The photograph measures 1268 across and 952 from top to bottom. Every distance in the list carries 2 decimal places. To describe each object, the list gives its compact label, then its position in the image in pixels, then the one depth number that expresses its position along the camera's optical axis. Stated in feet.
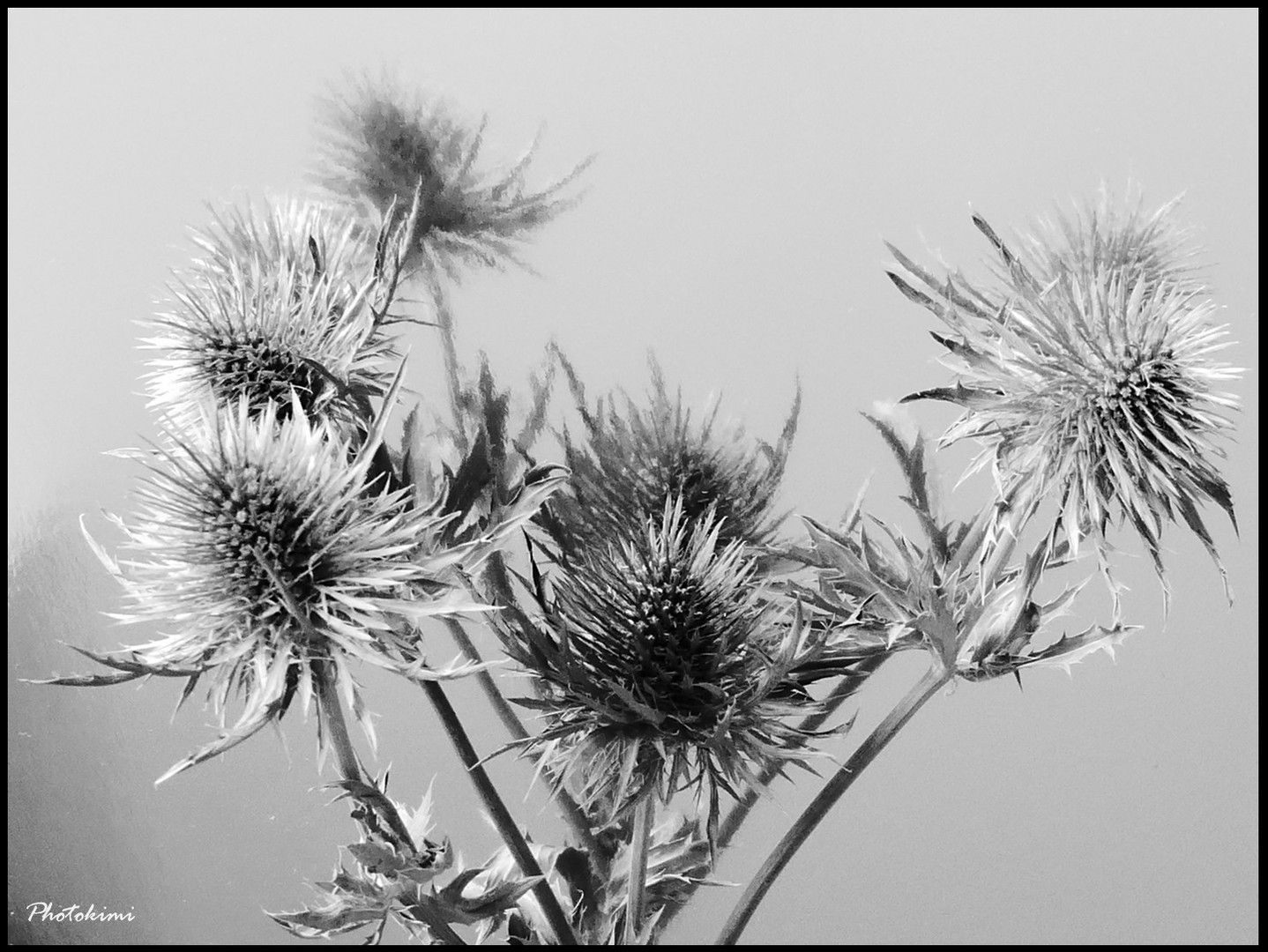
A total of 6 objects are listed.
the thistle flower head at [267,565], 1.80
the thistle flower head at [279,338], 1.86
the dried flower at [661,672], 1.84
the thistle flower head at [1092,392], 1.80
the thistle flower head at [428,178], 1.99
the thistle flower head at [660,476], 1.93
